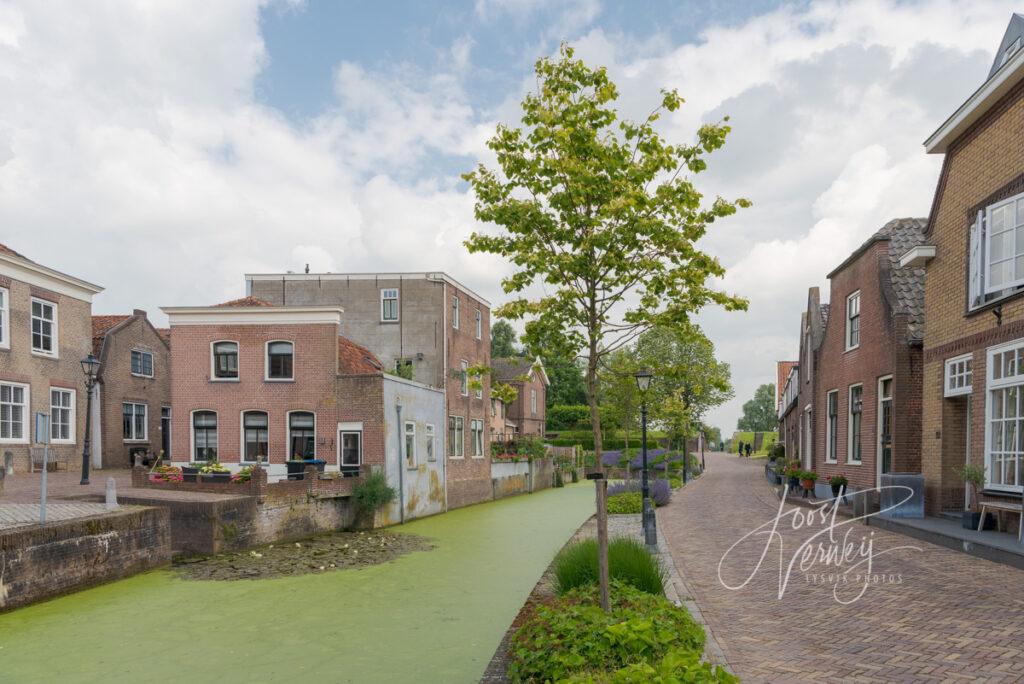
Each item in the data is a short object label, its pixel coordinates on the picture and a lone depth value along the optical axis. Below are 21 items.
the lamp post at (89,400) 18.53
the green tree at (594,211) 7.09
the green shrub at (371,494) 19.28
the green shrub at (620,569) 7.73
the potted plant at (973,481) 12.16
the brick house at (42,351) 21.05
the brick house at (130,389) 25.86
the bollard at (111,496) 12.96
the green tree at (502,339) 72.44
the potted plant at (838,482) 17.50
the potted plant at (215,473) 16.97
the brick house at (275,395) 20.58
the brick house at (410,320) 25.89
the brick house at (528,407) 50.00
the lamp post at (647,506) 11.17
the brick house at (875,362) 15.94
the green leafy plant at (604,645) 4.68
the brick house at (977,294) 11.68
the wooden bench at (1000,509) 10.75
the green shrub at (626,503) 20.45
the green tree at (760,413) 113.44
